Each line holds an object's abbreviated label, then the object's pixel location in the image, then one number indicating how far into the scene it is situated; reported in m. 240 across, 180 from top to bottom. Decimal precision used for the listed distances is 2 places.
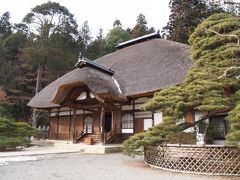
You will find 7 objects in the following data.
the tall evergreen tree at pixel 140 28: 36.12
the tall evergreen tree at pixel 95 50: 39.20
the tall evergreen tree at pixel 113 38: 40.12
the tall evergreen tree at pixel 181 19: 27.64
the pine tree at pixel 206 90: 8.23
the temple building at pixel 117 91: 14.49
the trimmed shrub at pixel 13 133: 14.45
